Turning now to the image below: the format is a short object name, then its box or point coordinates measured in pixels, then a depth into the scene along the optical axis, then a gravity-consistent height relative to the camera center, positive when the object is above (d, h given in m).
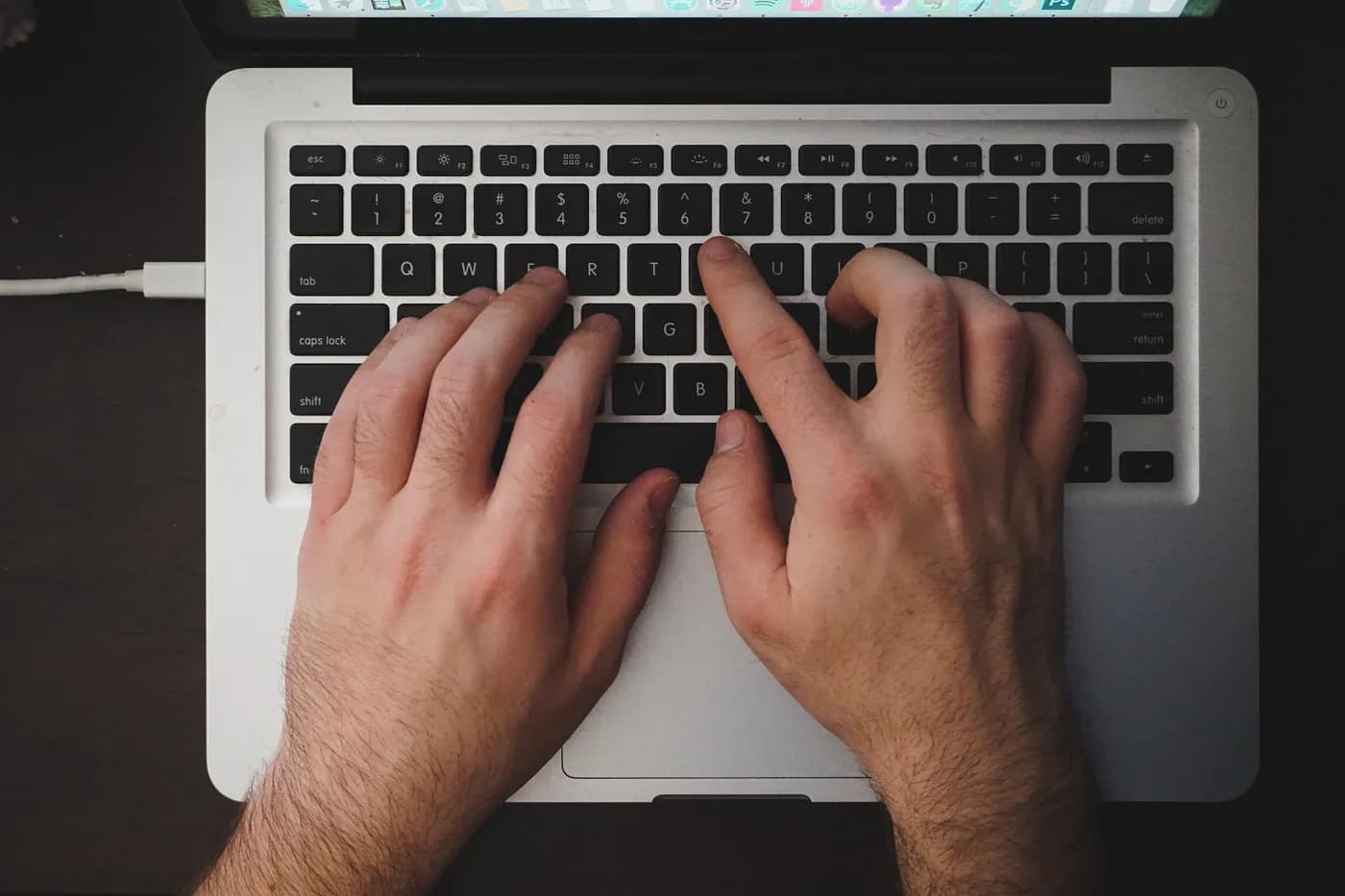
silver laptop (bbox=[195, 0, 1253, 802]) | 0.58 +0.13
